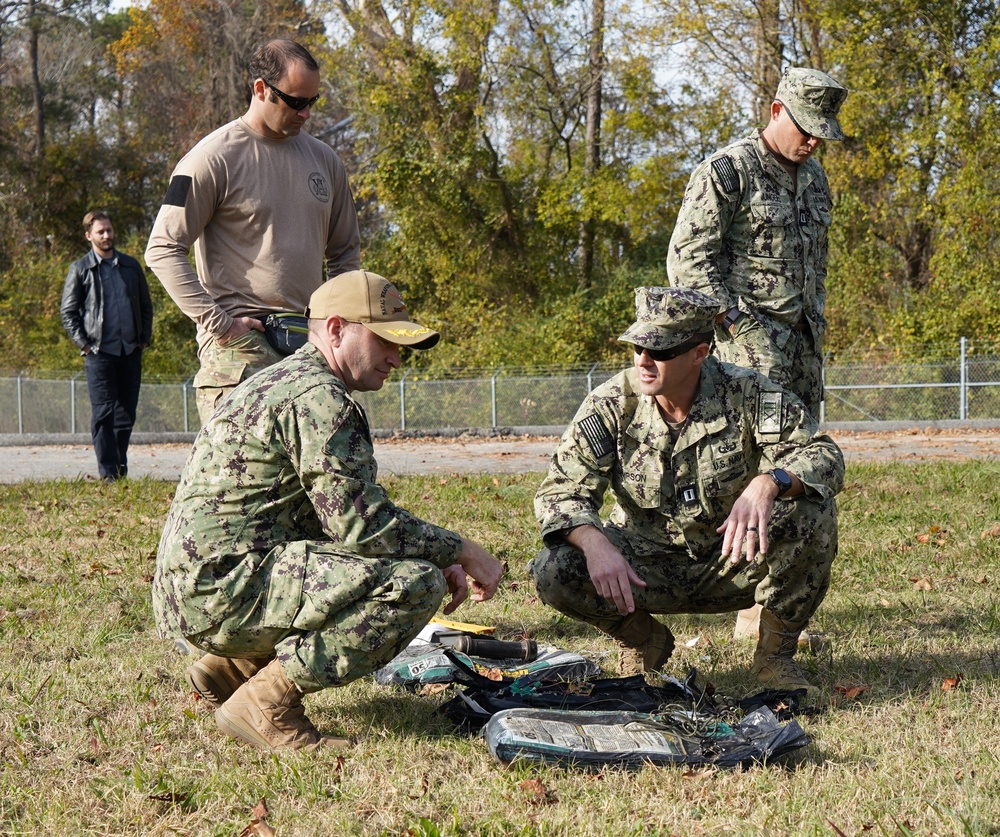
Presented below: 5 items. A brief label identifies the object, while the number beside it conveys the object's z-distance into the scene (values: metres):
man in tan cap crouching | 3.40
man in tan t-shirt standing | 4.60
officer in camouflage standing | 5.07
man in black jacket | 9.63
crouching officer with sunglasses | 4.11
